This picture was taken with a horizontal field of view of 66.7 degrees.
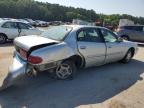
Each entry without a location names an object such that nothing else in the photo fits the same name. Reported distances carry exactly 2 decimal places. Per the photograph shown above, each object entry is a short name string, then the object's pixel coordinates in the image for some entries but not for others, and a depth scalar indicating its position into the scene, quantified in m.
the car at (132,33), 8.10
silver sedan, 2.61
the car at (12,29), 6.22
